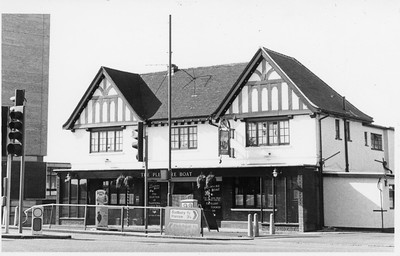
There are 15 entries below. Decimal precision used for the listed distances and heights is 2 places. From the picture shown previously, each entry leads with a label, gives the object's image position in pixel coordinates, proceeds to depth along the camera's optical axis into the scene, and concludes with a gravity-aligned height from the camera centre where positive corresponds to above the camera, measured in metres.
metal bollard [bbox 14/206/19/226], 32.21 -0.59
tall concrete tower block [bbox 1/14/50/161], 52.84 +11.16
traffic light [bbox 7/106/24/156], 23.39 +2.66
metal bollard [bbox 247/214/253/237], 26.98 -0.99
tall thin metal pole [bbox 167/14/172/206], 30.22 +1.11
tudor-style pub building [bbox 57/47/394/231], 32.84 +3.31
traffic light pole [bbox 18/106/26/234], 24.12 +0.70
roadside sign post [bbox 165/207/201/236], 26.28 -0.67
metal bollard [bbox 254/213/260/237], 28.05 -0.99
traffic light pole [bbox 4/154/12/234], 24.68 +0.18
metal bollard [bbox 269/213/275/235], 29.30 -0.95
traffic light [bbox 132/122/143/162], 27.34 +2.65
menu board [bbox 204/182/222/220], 35.25 +0.31
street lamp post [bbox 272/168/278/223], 32.84 +0.66
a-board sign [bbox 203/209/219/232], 28.22 -0.67
